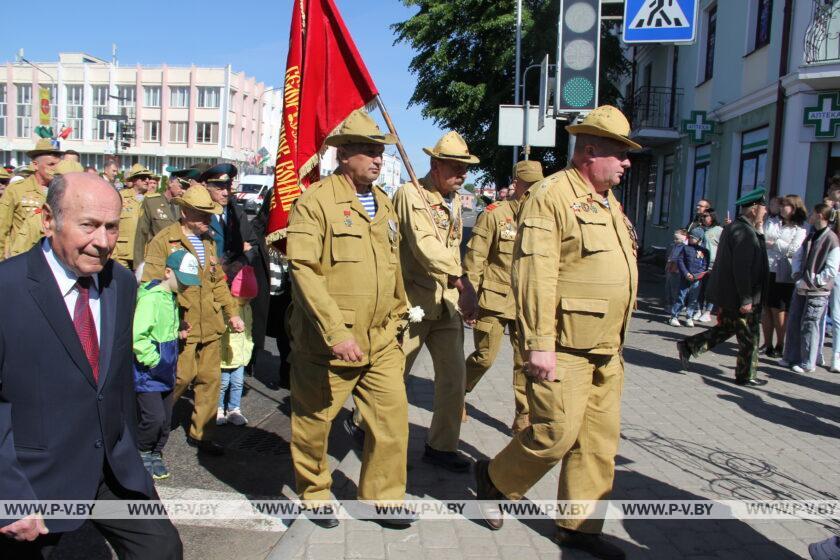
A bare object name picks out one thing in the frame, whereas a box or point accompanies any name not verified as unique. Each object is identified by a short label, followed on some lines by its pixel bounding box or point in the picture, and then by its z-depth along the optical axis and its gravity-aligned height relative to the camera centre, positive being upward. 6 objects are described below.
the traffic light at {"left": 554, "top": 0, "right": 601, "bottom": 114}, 6.23 +1.55
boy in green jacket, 4.21 -0.91
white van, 33.72 +1.41
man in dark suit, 2.24 -0.56
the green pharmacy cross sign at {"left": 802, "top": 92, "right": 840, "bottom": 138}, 13.31 +2.42
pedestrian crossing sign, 6.55 +1.97
